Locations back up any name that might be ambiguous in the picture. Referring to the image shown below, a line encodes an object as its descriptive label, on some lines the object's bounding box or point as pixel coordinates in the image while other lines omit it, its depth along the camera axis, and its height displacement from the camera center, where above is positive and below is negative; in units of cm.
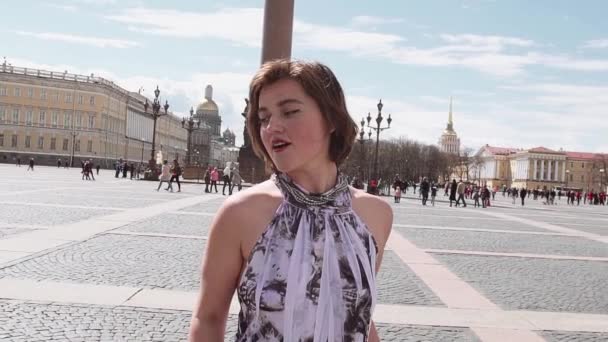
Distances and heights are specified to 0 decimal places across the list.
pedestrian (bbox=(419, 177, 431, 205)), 3261 -66
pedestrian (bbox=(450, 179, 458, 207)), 3413 -64
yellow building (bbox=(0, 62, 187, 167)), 9288 +576
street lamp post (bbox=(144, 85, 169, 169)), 4816 +412
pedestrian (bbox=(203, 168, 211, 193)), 3255 -73
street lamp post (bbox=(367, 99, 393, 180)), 4319 +375
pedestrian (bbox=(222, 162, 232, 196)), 3120 -53
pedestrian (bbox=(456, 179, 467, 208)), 3528 -57
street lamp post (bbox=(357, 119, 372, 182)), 5104 +254
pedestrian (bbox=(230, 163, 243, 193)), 3034 -54
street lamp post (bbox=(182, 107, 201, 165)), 5666 +345
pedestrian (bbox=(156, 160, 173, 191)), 3086 -68
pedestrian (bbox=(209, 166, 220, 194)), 3362 -66
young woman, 177 -21
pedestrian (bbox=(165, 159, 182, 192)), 3154 -49
